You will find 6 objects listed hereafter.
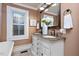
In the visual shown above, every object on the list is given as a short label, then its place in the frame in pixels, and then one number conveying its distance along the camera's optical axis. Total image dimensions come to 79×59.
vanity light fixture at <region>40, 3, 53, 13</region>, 1.55
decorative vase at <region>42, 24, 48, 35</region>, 1.63
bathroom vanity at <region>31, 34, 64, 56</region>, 1.48
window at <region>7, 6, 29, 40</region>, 1.45
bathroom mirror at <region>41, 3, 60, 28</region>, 1.59
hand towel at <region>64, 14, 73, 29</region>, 1.54
